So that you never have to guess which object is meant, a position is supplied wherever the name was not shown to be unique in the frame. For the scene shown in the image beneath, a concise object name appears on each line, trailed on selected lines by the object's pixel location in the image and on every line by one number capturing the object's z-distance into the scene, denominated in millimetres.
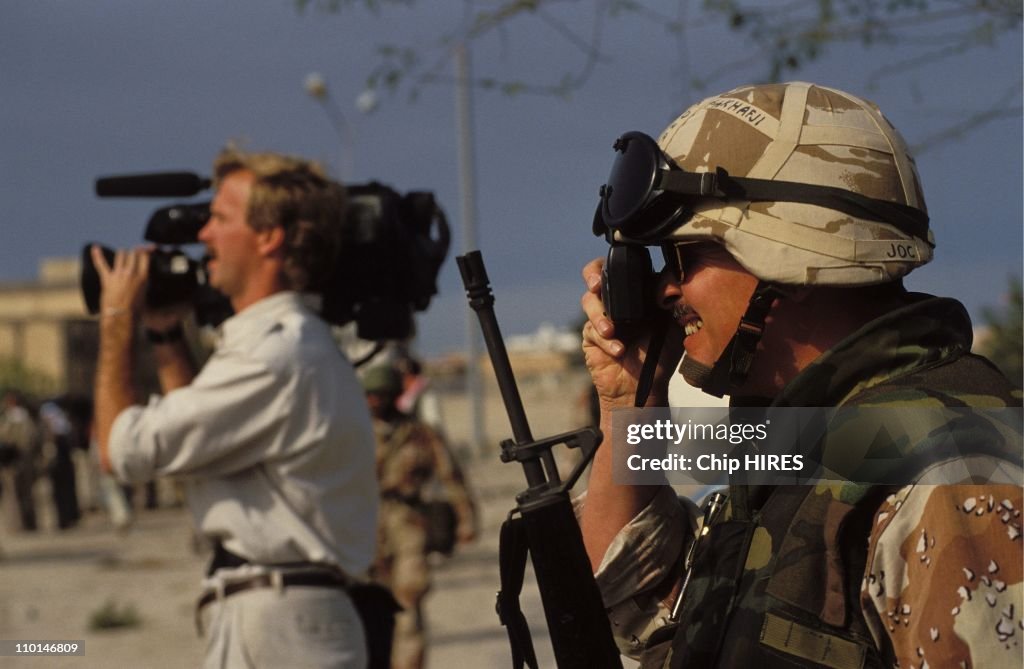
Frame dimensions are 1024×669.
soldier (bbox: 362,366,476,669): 6570
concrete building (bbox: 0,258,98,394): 46906
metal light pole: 20594
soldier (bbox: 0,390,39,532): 17453
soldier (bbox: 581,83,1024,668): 1426
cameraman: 3014
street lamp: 21062
